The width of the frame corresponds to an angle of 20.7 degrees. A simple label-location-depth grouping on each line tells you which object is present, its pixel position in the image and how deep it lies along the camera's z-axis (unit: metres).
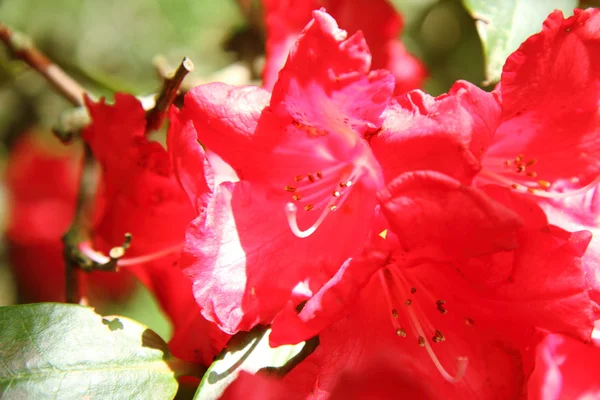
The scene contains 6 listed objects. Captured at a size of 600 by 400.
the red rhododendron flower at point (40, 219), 0.70
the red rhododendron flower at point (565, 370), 0.41
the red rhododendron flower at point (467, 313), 0.40
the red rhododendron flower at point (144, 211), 0.44
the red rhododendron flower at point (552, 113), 0.41
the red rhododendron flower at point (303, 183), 0.40
